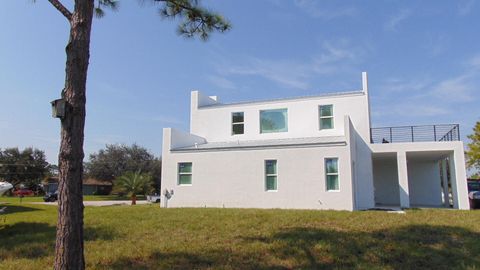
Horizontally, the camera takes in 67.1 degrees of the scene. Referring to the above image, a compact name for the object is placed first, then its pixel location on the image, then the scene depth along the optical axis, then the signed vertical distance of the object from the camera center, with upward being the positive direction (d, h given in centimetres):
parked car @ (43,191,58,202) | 3875 -88
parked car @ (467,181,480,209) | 1936 -48
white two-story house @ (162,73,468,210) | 1686 +158
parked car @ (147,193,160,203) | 3488 -88
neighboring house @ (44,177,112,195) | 6069 +46
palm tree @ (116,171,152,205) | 2962 +55
